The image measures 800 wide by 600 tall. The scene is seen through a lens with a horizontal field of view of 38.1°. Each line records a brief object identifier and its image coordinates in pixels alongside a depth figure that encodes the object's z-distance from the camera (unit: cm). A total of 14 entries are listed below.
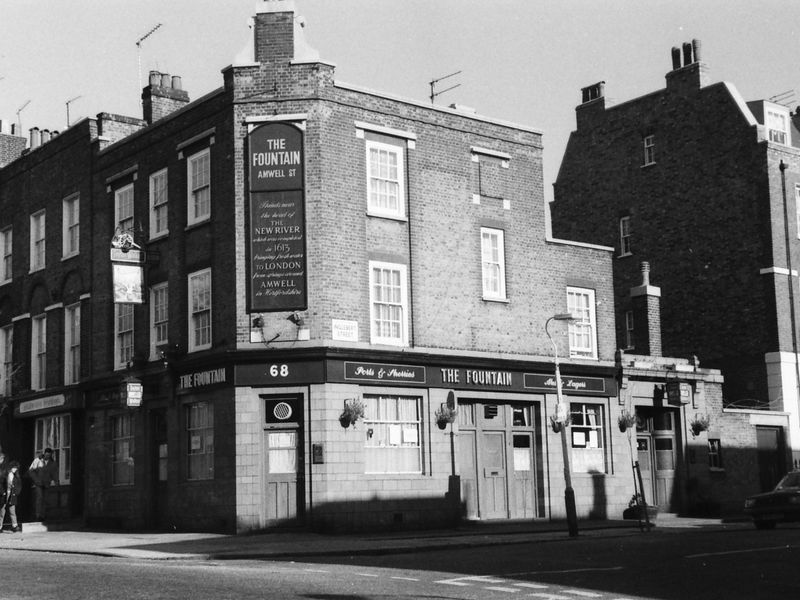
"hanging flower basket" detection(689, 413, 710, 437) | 3509
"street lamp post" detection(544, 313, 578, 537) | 2545
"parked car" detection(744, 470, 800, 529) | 2752
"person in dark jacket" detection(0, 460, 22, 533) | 3050
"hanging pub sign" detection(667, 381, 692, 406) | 3459
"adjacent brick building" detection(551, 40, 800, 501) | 3856
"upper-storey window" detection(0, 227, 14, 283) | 3919
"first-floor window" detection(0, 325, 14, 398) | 3838
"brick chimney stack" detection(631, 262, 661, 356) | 3609
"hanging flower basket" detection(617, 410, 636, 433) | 3334
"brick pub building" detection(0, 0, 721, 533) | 2748
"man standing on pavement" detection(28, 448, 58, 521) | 3372
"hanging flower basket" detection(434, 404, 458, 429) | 2916
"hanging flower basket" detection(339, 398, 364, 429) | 2714
